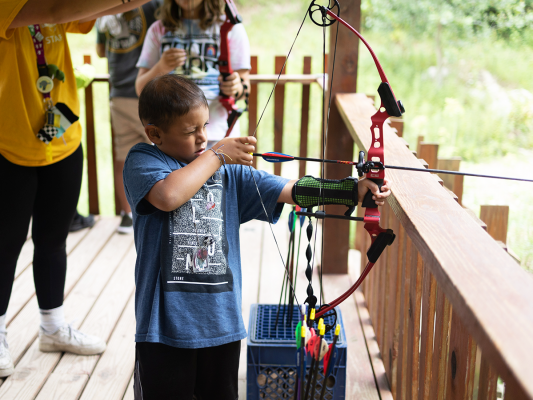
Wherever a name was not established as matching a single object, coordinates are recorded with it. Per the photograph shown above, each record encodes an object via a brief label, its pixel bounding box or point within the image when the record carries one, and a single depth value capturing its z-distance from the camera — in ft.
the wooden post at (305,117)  20.73
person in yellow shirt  11.14
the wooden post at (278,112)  20.58
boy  9.92
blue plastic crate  11.33
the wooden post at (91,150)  19.89
